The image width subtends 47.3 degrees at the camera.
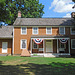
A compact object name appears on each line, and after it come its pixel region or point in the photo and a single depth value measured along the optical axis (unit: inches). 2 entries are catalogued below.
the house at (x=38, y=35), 626.4
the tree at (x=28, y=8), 1038.9
